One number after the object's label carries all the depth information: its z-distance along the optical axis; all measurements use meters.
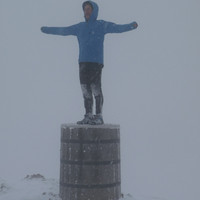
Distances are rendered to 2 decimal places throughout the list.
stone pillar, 10.41
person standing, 11.31
